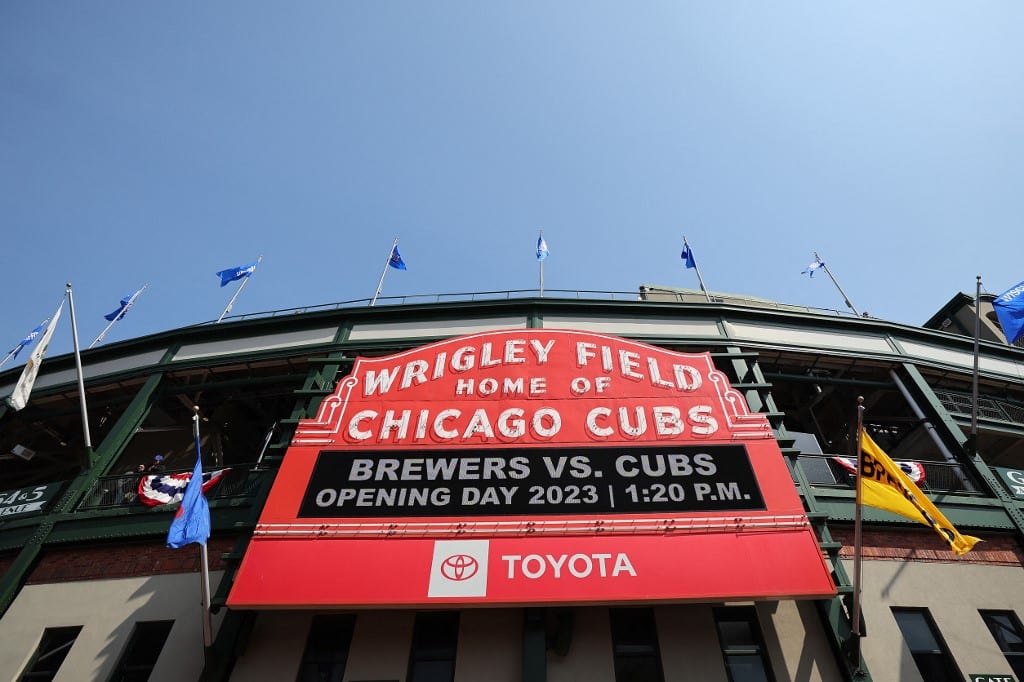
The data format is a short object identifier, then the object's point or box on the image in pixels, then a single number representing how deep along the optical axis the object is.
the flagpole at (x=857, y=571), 9.05
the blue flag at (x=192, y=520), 9.43
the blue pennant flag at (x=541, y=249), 20.86
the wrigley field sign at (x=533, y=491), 9.36
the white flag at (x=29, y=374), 13.57
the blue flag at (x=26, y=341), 20.27
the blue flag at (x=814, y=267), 22.06
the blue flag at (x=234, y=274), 22.17
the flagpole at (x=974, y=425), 13.20
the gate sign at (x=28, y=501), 13.48
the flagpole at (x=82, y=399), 13.12
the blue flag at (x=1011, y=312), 13.73
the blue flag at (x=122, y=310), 23.04
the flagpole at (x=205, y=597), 9.32
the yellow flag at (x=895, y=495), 9.37
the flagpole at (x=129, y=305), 21.70
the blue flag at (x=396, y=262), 21.81
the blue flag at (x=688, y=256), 20.92
